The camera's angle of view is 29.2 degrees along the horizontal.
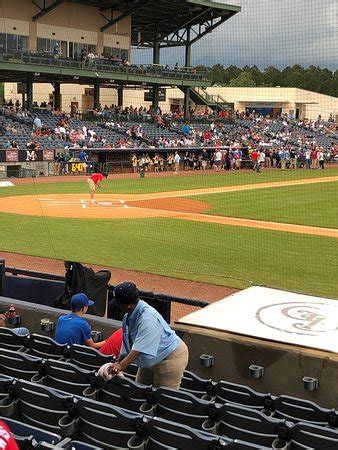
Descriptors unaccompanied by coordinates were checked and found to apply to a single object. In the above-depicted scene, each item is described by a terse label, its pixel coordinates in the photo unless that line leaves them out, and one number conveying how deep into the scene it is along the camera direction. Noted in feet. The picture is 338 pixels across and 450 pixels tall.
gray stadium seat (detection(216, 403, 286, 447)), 14.07
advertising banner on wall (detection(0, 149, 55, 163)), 109.09
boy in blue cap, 22.63
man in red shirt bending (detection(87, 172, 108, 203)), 82.01
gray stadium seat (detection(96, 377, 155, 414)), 16.49
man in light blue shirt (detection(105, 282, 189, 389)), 17.13
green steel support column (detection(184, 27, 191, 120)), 165.59
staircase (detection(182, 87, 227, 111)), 191.21
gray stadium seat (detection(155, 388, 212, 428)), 15.26
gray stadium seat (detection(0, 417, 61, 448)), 13.78
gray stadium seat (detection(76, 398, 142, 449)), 14.01
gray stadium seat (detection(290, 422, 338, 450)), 13.17
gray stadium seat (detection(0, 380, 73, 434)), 15.26
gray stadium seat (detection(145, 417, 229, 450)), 12.92
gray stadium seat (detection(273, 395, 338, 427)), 15.88
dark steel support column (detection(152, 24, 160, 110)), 169.55
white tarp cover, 22.48
